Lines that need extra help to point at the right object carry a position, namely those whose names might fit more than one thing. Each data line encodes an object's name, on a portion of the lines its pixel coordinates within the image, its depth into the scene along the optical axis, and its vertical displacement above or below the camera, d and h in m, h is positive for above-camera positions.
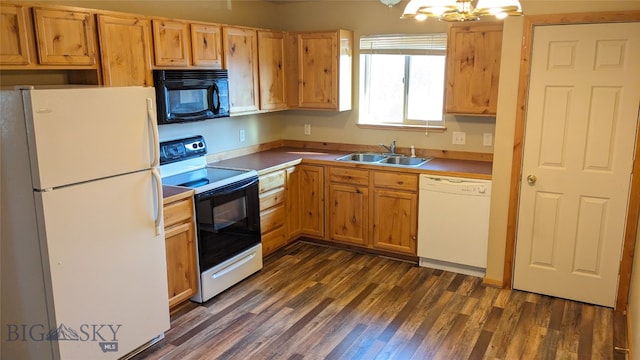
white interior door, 3.22 -0.48
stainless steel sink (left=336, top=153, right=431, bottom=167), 4.56 -0.66
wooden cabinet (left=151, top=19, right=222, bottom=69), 3.40 +0.34
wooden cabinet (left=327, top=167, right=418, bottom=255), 4.21 -1.05
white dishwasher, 3.86 -1.07
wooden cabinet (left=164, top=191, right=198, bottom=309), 3.22 -1.08
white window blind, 4.43 +0.42
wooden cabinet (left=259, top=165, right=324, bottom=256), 4.31 -1.06
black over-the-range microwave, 3.44 -0.03
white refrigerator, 2.33 -0.67
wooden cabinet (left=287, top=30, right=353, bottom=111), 4.64 +0.20
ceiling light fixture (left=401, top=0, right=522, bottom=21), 1.84 +0.30
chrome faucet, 4.78 -0.57
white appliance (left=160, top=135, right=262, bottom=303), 3.52 -0.92
